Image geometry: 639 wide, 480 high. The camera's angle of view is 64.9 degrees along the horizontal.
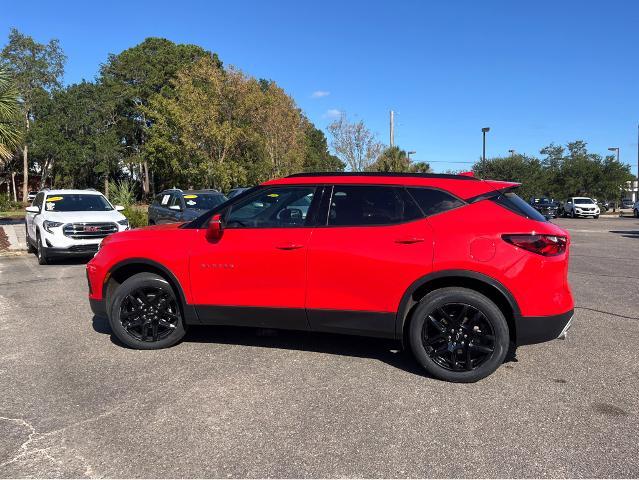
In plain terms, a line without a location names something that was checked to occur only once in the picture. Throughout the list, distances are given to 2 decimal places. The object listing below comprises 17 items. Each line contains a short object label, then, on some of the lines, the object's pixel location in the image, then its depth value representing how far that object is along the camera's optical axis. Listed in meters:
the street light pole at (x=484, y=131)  36.47
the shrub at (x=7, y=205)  34.75
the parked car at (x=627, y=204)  64.50
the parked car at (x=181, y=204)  12.77
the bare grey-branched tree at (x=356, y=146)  33.91
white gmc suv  10.66
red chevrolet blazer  4.05
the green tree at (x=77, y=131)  44.75
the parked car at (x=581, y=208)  36.00
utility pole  36.00
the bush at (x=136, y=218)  16.50
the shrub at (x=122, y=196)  21.61
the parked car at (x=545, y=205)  35.16
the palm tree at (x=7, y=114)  15.78
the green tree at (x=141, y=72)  49.12
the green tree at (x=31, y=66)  46.06
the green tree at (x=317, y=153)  56.64
